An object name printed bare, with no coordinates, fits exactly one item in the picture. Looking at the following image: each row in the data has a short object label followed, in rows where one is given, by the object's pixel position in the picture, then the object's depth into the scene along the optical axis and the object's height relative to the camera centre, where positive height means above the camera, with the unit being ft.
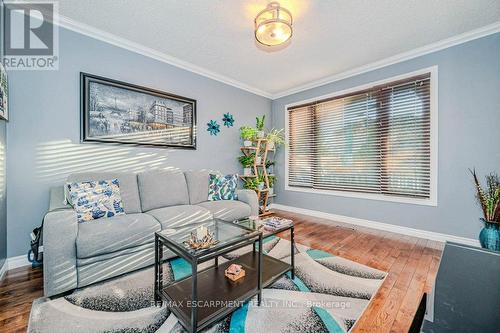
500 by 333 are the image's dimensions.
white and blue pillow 6.53 -1.13
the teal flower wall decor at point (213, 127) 12.16 +2.19
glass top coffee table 4.11 -2.87
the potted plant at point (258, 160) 13.31 +0.34
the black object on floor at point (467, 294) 1.92 -1.34
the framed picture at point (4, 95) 5.88 +2.04
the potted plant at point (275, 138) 13.48 +1.74
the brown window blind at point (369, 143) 9.66 +1.25
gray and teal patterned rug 4.38 -3.34
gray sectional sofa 5.26 -1.86
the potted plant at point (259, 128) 13.34 +2.42
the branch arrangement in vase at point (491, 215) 6.79 -1.65
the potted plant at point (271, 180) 14.37 -1.01
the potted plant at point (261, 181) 13.15 -1.03
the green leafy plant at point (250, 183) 13.08 -1.17
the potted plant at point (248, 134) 13.16 +1.94
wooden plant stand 13.26 -0.35
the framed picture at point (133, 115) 8.25 +2.24
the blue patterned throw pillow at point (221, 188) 10.41 -1.15
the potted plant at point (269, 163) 14.77 +0.15
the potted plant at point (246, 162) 13.28 +0.19
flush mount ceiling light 6.76 +4.53
